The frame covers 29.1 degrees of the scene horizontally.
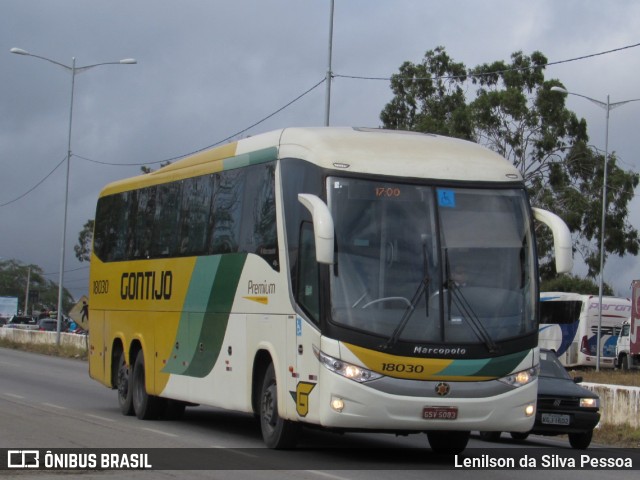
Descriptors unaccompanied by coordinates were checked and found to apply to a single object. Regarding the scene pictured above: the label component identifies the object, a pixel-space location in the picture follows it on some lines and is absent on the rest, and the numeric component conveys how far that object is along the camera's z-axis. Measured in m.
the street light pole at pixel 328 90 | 32.16
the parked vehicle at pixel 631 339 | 47.72
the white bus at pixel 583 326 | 53.06
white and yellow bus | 13.19
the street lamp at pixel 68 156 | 45.53
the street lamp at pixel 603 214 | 49.59
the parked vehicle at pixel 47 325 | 74.56
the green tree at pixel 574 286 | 71.38
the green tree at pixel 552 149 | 57.09
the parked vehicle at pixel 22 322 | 83.37
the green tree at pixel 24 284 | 172.38
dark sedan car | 18.64
